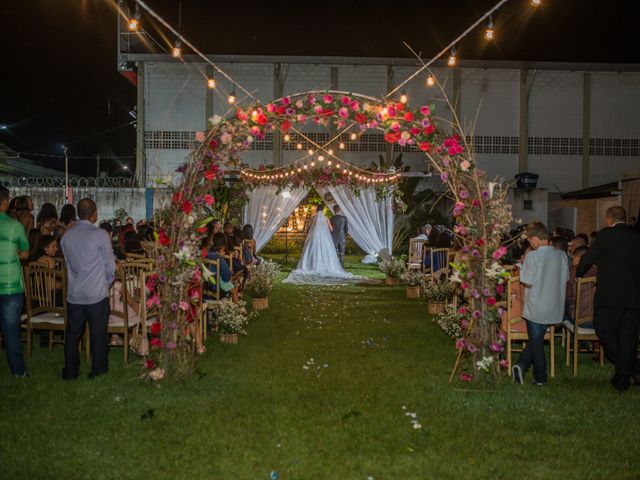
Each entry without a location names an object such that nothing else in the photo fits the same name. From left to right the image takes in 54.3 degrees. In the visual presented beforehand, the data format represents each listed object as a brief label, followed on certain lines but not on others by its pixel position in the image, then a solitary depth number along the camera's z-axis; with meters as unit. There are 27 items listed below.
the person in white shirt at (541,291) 6.04
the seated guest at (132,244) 9.81
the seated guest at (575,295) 6.68
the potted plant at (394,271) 14.56
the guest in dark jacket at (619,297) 6.04
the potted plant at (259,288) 10.94
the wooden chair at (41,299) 6.78
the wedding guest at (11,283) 6.09
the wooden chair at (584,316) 6.50
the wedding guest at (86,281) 6.05
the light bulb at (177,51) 9.86
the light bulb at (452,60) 10.73
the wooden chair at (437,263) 11.78
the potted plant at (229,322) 7.99
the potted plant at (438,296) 10.33
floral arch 6.16
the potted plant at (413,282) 12.53
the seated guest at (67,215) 9.30
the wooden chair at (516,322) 6.49
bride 16.08
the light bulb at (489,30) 9.18
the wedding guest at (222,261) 8.73
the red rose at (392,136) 6.48
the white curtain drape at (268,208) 17.41
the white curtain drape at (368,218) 17.64
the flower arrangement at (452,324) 8.16
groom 17.39
